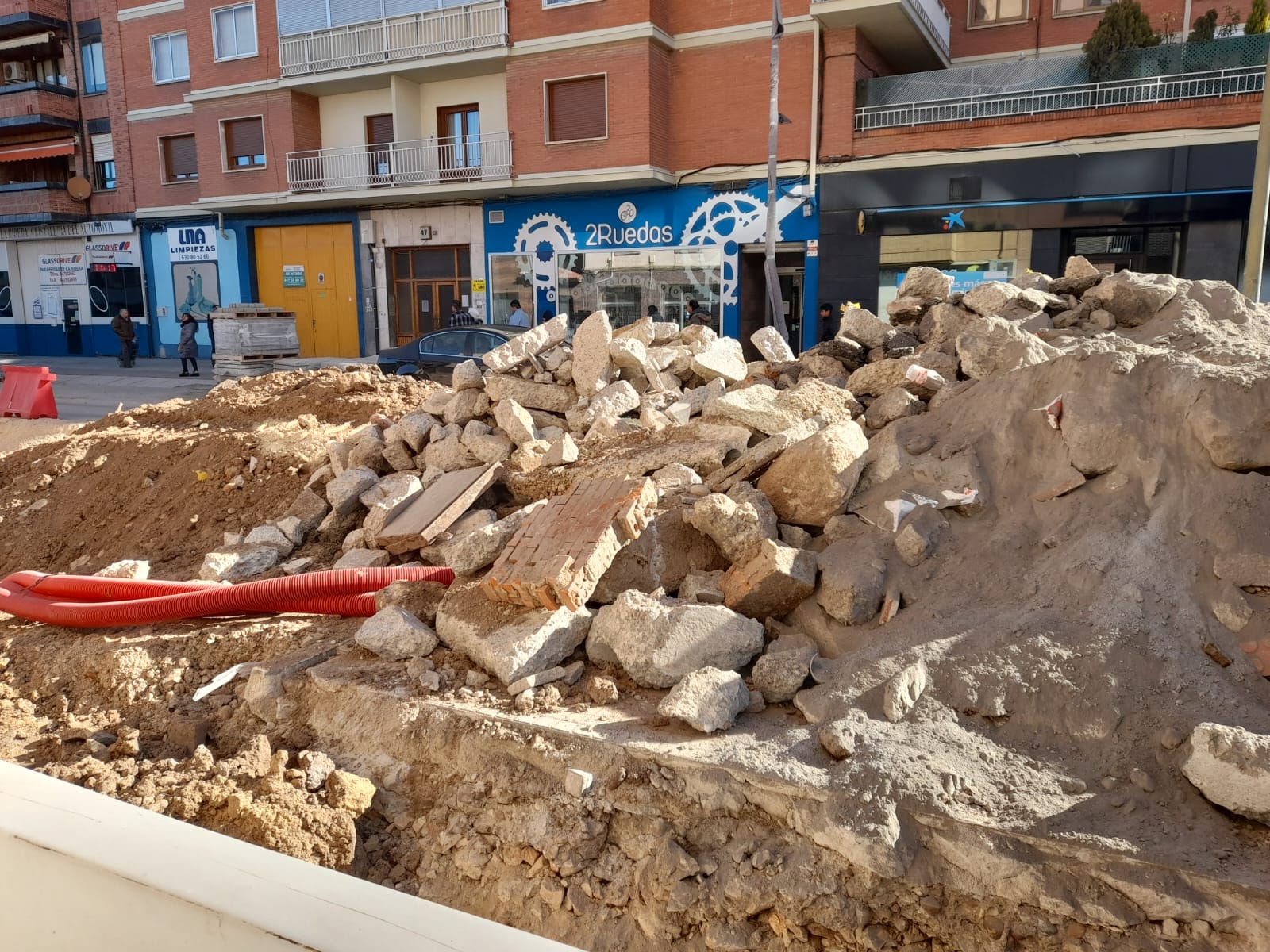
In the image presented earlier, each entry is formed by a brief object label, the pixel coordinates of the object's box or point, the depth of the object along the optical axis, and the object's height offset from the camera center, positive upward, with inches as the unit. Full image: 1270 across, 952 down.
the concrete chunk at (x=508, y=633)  154.9 -61.2
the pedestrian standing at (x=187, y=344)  871.7 -54.9
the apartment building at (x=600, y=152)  643.5 +109.8
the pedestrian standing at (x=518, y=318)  770.2 -28.9
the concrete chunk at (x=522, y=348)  287.1 -20.5
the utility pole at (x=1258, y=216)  308.5 +21.9
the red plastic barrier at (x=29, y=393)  550.6 -64.7
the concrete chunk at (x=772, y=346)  313.3 -21.9
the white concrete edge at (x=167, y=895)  51.5 -36.3
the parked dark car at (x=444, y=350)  578.9 -42.3
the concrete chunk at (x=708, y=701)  136.0 -62.8
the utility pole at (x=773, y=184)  659.4 +74.2
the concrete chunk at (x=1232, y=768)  108.0 -58.4
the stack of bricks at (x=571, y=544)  159.0 -47.7
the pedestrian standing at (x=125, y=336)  970.7 -52.3
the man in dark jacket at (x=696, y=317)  664.4 -25.2
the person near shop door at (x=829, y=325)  716.0 -34.7
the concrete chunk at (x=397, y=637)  169.9 -65.6
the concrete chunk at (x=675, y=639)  152.0 -59.4
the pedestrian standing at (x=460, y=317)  849.5 -30.3
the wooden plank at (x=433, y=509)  215.0 -54.8
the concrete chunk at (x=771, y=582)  159.0 -52.3
